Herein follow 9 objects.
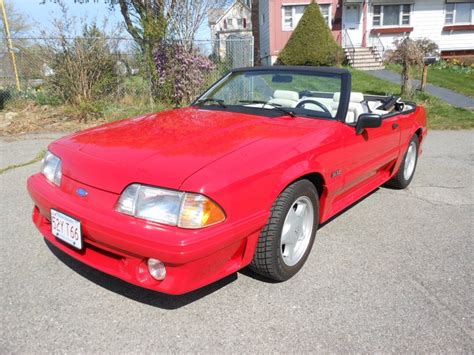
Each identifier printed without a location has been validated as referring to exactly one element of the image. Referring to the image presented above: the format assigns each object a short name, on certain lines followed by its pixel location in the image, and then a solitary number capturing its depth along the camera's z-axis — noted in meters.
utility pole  9.24
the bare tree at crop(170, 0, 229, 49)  9.41
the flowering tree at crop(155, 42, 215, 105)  9.31
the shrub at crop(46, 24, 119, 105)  8.73
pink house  22.67
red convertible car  2.15
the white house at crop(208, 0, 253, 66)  10.04
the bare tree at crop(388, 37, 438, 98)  11.11
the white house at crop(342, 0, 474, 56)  22.52
